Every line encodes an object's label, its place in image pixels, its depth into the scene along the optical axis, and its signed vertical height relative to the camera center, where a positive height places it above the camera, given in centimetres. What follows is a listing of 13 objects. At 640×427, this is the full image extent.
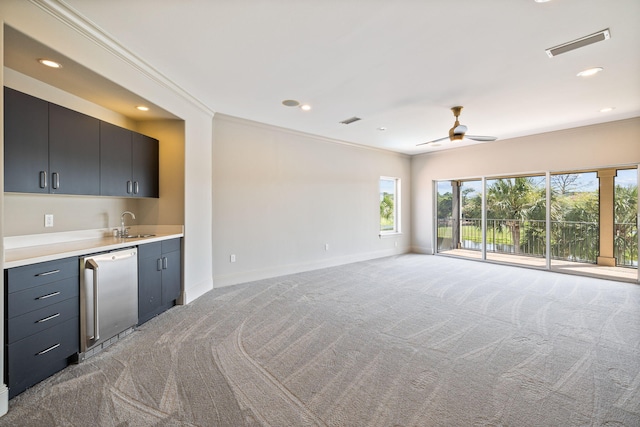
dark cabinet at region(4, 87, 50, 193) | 217 +57
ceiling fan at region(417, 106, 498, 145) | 430 +124
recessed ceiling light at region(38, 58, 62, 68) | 233 +126
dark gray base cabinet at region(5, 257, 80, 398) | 192 -78
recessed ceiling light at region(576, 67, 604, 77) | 312 +156
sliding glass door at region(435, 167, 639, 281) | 568 -17
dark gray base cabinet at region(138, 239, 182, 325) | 316 -75
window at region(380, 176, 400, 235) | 762 +22
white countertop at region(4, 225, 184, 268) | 210 -29
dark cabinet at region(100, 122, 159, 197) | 307 +61
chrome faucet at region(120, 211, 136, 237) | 355 -16
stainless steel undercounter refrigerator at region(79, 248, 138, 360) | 244 -78
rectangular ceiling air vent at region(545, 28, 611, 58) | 249 +154
